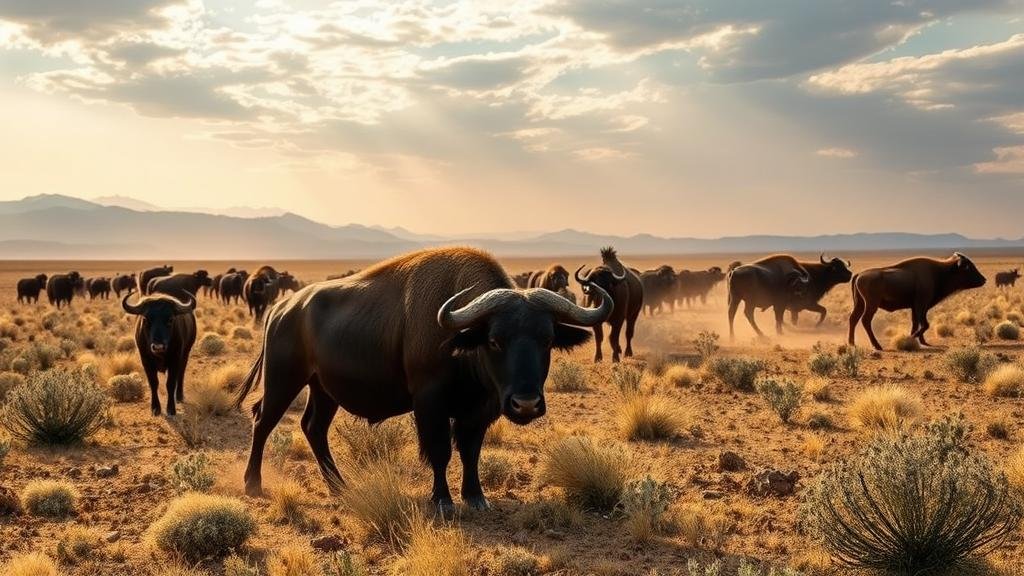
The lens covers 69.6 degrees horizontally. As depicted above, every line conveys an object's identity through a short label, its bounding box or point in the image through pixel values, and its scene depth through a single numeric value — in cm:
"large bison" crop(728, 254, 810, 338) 2567
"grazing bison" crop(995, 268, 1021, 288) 4944
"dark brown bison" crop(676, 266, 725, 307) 4256
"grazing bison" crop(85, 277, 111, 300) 5082
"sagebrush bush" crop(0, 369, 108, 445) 1034
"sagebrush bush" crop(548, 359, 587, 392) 1518
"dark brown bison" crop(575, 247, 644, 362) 1864
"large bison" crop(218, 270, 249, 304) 4534
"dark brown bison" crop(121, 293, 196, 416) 1244
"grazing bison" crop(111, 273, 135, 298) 5193
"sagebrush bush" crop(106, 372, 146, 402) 1417
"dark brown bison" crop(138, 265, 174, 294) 4231
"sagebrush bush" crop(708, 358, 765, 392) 1459
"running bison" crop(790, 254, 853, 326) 2634
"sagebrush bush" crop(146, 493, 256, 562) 618
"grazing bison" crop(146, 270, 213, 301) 2908
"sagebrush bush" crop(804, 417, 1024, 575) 524
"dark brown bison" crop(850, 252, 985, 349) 2025
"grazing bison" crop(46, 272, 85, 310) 4272
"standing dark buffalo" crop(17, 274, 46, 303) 4700
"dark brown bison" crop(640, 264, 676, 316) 3528
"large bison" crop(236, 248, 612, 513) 609
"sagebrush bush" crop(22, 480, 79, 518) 741
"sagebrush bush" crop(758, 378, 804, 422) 1148
